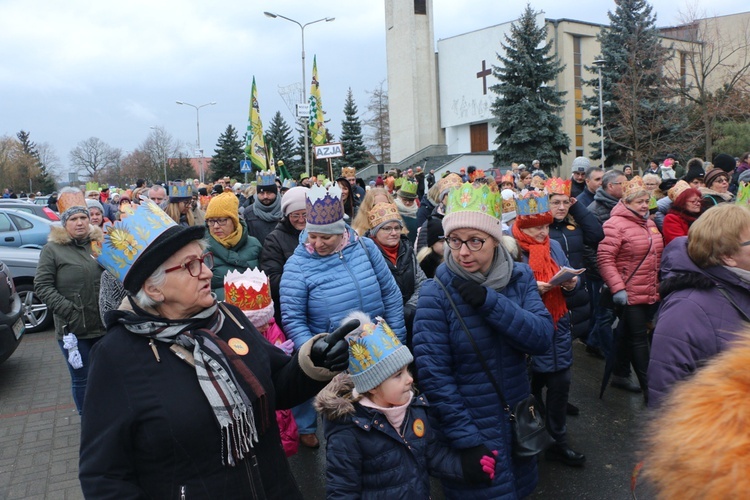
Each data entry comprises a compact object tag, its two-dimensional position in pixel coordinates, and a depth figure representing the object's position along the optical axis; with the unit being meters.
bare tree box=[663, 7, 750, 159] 24.12
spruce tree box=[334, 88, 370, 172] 51.34
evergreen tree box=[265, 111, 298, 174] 56.69
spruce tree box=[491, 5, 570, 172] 35.22
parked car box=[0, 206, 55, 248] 10.75
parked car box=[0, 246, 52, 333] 9.35
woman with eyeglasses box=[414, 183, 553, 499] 2.95
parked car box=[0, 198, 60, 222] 11.86
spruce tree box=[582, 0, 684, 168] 29.80
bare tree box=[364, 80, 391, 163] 64.38
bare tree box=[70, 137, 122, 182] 76.94
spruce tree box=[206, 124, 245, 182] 57.09
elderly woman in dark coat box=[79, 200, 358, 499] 1.96
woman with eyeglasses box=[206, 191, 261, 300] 5.16
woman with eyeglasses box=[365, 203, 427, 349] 4.95
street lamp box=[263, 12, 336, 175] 26.80
